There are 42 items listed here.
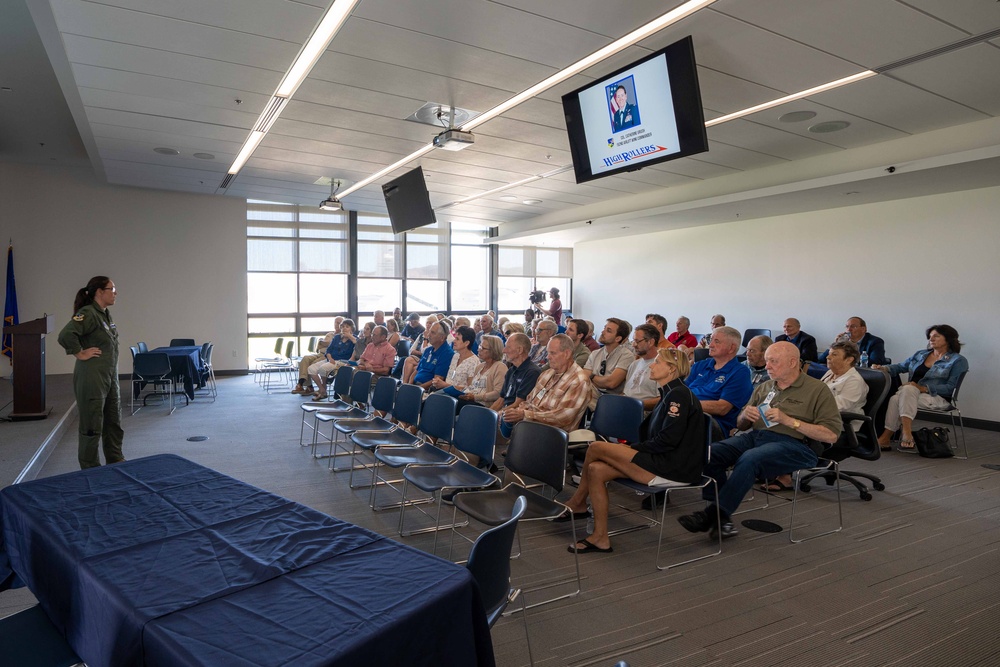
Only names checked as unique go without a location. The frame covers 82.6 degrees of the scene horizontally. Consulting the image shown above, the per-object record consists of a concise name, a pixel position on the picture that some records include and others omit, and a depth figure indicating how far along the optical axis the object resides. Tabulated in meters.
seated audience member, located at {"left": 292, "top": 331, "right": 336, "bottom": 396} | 10.02
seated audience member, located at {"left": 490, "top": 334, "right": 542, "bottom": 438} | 4.78
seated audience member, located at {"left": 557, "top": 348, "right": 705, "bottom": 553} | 3.47
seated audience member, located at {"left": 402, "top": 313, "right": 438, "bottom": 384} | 6.99
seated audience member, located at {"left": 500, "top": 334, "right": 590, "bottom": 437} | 4.12
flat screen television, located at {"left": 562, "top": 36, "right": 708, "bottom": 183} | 3.83
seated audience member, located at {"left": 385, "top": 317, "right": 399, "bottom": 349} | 8.77
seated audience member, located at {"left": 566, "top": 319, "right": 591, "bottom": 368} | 6.48
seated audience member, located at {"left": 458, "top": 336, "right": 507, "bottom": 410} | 5.25
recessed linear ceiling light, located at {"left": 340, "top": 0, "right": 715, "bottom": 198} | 3.82
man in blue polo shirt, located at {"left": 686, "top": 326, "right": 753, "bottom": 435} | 4.52
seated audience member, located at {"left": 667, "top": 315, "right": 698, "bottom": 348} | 8.96
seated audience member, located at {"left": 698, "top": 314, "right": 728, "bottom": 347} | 9.08
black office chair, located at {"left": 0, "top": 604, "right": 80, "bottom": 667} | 1.70
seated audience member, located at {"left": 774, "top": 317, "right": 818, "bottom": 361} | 7.86
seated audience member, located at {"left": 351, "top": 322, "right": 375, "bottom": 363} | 8.95
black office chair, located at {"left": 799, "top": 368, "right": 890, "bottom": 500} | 4.14
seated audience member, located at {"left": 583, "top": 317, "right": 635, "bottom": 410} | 5.43
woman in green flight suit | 4.58
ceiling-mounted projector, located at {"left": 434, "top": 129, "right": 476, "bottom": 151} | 5.95
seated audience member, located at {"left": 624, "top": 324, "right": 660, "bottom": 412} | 4.95
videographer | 10.82
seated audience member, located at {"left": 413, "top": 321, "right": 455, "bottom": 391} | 6.46
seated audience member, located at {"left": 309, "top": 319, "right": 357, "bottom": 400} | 8.97
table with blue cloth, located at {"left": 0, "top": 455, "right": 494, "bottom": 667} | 1.38
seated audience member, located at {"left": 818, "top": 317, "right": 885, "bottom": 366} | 7.48
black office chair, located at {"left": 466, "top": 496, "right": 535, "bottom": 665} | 1.77
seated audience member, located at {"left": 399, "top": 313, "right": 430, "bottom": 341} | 10.16
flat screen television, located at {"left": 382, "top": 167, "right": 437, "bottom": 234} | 7.10
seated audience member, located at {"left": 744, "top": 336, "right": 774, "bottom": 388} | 5.59
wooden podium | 6.39
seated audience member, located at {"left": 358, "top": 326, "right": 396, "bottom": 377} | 7.45
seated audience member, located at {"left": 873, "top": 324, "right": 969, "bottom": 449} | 6.20
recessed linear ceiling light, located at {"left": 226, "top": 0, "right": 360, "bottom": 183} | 3.98
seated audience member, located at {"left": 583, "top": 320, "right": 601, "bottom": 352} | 6.66
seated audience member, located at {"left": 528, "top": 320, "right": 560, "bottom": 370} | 6.36
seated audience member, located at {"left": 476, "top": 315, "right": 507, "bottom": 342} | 8.91
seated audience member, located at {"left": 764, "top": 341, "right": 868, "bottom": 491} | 4.66
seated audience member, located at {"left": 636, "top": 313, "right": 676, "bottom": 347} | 7.07
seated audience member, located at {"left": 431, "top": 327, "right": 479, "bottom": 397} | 5.76
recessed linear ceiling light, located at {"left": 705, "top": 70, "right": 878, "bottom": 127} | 4.87
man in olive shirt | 3.75
